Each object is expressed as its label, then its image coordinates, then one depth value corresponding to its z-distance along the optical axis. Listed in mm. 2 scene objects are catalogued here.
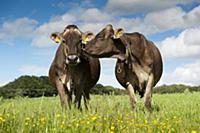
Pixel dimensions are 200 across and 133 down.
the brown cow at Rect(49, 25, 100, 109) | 10805
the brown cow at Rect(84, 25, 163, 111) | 11703
